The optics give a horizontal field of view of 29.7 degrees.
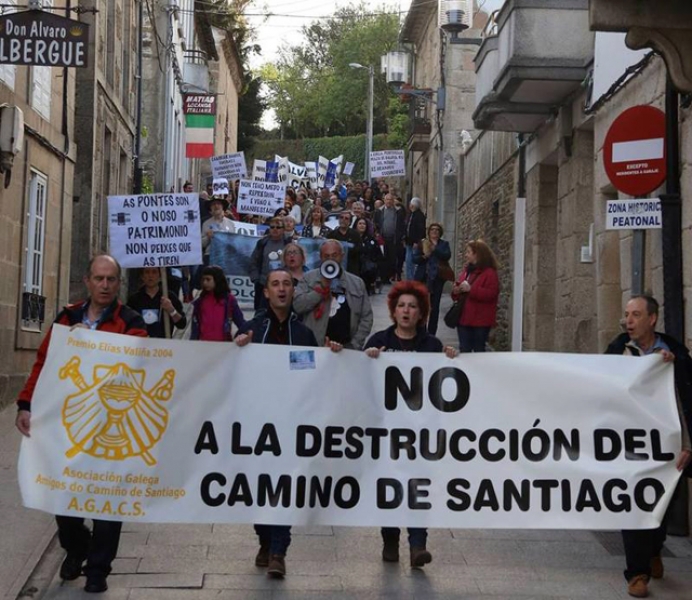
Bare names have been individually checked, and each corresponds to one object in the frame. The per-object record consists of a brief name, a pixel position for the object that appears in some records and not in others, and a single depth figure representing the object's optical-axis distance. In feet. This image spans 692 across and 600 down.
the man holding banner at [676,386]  22.00
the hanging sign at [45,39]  34.24
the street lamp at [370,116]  177.58
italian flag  117.70
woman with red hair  23.32
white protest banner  21.52
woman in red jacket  42.93
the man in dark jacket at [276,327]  23.65
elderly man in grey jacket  31.68
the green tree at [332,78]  248.73
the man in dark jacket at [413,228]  75.10
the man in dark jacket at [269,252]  48.52
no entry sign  28.91
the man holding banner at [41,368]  21.33
